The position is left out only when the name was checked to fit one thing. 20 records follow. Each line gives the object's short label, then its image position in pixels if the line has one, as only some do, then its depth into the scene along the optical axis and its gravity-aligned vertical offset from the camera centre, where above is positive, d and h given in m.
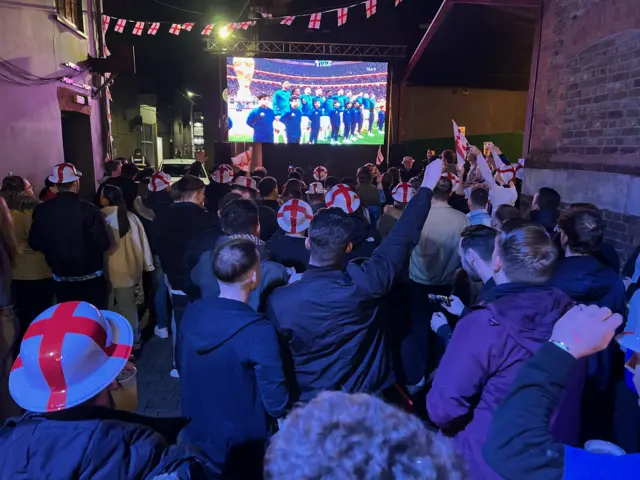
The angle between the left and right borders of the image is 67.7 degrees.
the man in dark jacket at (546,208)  4.75 -0.59
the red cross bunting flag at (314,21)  15.23 +3.95
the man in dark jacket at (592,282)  2.77 -0.76
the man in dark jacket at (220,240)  3.56 -0.77
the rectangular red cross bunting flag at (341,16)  15.43 +4.12
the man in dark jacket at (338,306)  2.54 -0.85
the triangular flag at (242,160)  9.92 -0.34
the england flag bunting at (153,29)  14.71 +3.45
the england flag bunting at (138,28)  14.30 +3.41
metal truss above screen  15.23 +3.05
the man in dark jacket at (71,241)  4.39 -0.91
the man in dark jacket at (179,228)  4.50 -0.79
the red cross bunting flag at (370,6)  14.29 +4.15
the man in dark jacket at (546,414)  1.25 -0.70
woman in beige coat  4.95 -1.17
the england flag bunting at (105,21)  13.39 +3.40
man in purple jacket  1.79 -0.73
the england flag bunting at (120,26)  14.01 +3.37
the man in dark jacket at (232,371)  2.27 -1.09
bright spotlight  14.41 +3.35
